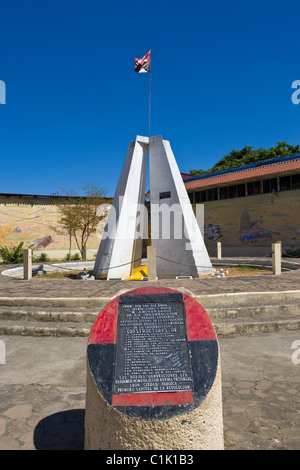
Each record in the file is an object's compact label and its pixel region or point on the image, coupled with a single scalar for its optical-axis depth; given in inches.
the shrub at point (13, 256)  681.6
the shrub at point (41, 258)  791.3
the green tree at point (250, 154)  1121.4
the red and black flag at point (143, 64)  466.6
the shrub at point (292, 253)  693.7
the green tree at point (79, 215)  843.4
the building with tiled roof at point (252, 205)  720.3
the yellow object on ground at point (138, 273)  403.9
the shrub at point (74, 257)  875.8
